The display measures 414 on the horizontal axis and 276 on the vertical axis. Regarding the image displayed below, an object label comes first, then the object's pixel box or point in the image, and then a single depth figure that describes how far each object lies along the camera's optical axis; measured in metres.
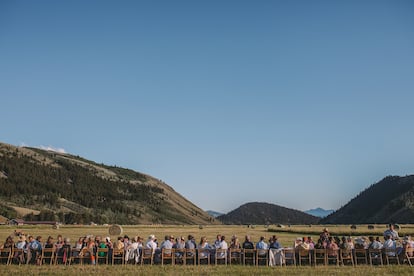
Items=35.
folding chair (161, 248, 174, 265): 19.94
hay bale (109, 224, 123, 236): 52.11
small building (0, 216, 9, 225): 99.81
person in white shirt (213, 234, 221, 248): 20.29
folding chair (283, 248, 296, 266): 19.66
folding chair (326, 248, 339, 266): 19.55
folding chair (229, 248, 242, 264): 19.95
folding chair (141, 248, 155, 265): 19.92
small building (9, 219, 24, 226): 91.53
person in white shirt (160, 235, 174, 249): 20.46
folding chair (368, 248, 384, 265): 19.61
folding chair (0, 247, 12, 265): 20.00
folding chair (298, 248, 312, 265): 19.45
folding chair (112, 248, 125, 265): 19.88
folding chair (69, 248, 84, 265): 19.83
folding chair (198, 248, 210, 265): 19.98
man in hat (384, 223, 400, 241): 22.39
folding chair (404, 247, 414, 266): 19.32
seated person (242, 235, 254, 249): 20.27
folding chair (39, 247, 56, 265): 19.84
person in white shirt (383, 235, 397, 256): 19.72
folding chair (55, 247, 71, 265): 19.92
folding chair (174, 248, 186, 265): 20.07
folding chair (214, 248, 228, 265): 19.91
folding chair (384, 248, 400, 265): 19.60
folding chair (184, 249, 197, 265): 19.91
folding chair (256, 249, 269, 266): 19.66
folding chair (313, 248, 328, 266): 19.39
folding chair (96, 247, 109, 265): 19.89
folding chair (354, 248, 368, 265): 19.75
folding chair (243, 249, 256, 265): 19.66
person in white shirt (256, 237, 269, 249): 19.97
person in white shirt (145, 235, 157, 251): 20.55
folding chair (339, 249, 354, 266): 19.53
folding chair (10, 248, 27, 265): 20.00
